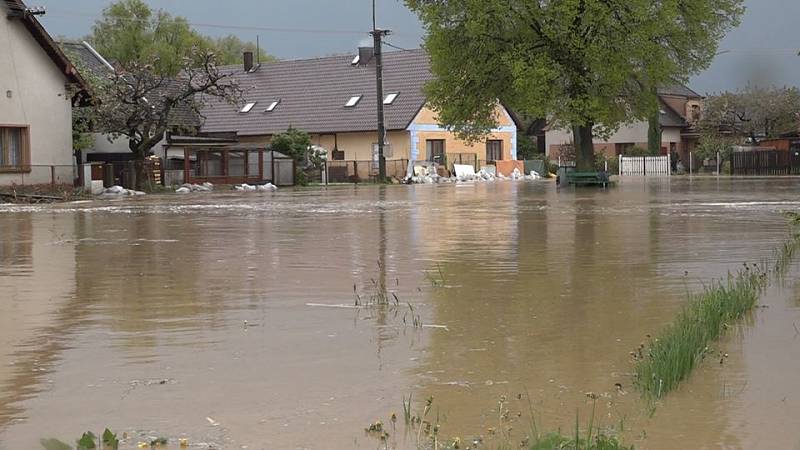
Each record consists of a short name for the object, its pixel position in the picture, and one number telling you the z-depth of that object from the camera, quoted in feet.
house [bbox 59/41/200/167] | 157.07
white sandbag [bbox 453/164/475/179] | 208.54
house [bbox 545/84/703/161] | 279.49
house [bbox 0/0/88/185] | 121.29
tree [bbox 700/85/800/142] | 255.70
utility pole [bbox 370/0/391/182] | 187.11
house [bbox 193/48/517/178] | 209.77
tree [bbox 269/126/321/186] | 177.54
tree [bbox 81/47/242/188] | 139.03
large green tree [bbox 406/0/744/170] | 141.49
